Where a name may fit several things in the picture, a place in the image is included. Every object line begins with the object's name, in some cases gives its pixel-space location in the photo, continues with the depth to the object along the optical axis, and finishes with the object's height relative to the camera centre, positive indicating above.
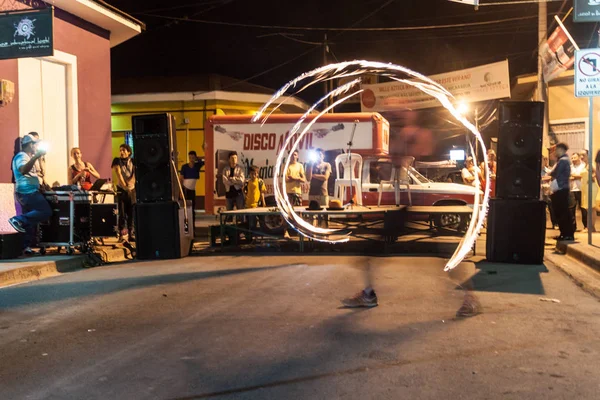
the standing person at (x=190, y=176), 15.42 +0.23
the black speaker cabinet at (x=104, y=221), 11.02 -0.64
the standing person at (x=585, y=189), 15.07 -0.18
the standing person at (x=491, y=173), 17.05 +0.31
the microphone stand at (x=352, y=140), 15.95 +1.23
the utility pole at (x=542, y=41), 18.97 +4.44
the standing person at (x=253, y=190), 14.64 -0.13
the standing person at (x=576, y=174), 14.18 +0.21
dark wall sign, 10.21 +2.52
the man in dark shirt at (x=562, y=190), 12.03 -0.14
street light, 27.78 +3.71
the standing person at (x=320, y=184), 15.01 +0.01
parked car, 15.72 -0.16
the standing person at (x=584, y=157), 14.62 +0.63
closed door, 12.45 +1.67
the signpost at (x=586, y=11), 11.17 +3.18
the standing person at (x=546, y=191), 15.53 -0.21
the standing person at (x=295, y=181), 14.85 +0.09
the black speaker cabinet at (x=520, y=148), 10.27 +0.61
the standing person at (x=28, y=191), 10.27 -0.09
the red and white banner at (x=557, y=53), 17.62 +3.86
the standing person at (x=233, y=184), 14.46 +0.02
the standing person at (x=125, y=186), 12.88 -0.01
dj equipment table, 10.70 -0.64
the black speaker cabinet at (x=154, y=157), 11.28 +0.52
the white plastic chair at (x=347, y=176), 16.07 +0.22
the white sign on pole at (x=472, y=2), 11.59 +3.47
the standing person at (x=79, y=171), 12.44 +0.29
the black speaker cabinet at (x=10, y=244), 10.10 -0.98
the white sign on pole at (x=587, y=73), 11.48 +2.10
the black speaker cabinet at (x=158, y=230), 11.14 -0.82
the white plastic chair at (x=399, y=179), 15.77 +0.13
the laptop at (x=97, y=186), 11.47 -0.01
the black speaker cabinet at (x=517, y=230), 10.02 -0.77
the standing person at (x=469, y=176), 17.89 +0.23
